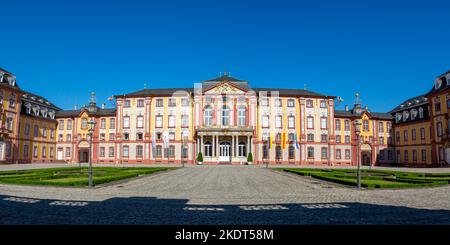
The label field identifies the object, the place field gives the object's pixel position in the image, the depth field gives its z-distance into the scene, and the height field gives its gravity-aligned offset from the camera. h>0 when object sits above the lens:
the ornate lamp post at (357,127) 17.33 +1.07
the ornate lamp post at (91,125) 18.21 +1.18
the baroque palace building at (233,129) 54.50 +3.08
